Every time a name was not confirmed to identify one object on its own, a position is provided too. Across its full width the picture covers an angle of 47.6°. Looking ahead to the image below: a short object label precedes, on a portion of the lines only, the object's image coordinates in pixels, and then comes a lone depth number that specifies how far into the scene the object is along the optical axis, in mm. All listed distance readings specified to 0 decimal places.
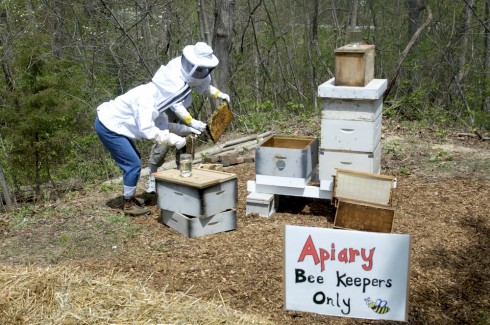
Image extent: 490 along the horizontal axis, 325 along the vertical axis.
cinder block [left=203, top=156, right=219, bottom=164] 7250
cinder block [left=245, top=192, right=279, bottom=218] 5285
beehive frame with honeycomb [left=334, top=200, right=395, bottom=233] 4770
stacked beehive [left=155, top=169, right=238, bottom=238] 4852
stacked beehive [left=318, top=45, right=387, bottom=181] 4828
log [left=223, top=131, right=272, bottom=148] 8133
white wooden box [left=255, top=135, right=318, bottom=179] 5137
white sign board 2934
